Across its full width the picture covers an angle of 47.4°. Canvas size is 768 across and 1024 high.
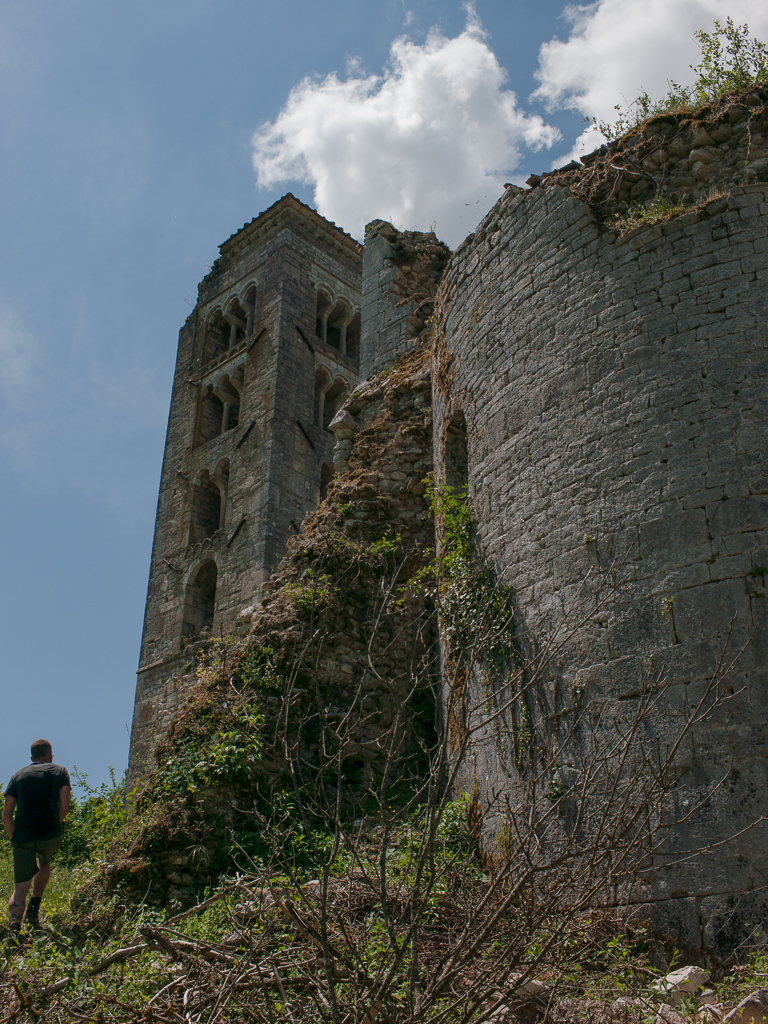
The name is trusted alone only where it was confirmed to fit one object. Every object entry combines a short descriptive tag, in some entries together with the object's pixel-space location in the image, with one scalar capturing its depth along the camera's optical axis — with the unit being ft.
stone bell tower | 73.56
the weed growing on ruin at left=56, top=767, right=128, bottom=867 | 22.75
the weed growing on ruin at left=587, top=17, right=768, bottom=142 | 20.58
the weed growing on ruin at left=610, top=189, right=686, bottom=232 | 18.80
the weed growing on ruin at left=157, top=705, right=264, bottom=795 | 21.29
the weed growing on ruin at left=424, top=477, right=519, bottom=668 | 18.79
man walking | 17.89
